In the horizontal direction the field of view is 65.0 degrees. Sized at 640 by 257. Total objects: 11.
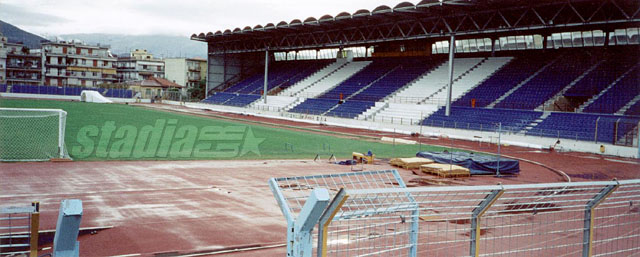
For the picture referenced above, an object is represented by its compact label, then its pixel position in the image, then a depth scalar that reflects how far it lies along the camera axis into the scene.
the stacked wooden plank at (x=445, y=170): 19.73
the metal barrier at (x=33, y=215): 3.98
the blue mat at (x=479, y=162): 21.33
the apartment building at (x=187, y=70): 114.79
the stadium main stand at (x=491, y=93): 37.47
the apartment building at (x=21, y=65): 92.50
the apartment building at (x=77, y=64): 101.38
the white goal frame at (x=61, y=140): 19.84
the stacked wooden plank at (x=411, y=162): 21.86
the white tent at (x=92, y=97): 71.24
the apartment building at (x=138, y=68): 125.62
